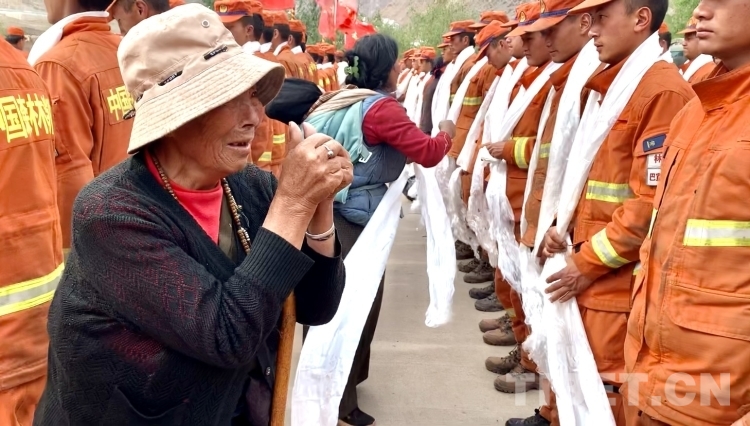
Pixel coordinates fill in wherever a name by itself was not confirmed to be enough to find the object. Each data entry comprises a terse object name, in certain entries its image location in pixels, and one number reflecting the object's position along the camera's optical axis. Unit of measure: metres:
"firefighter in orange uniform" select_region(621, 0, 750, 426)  1.73
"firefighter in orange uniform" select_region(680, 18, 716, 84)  4.80
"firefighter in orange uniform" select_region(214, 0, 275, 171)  6.07
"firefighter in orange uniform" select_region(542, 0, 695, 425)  2.52
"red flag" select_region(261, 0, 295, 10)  8.73
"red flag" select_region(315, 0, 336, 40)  11.84
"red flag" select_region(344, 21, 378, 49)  13.67
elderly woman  1.33
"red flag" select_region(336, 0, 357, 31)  13.09
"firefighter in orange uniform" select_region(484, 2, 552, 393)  4.00
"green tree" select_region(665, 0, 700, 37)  15.49
